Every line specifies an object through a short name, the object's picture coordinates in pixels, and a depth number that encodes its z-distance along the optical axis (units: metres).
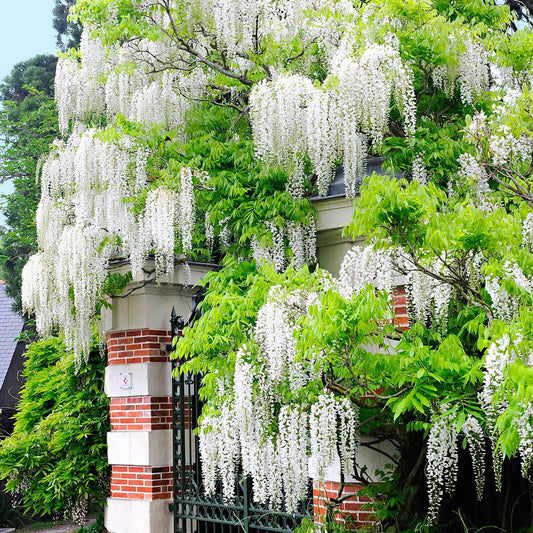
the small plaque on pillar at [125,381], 7.31
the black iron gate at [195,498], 6.20
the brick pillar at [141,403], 7.12
